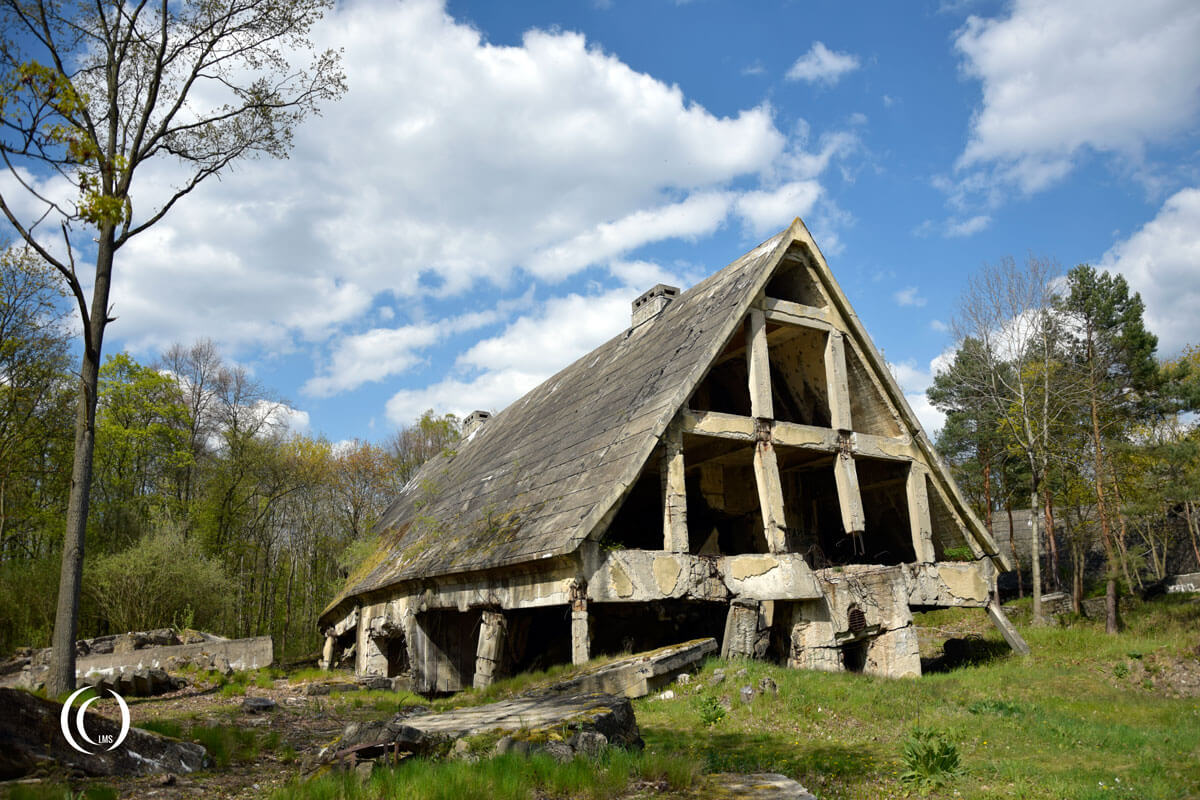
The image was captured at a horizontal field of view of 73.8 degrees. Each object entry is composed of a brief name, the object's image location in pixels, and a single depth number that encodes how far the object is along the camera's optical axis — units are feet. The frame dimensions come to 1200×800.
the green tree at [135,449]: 86.99
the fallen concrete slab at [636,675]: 31.40
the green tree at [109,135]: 31.32
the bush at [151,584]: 69.21
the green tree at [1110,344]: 95.61
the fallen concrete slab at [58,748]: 15.81
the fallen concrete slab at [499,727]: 17.08
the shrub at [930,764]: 19.06
